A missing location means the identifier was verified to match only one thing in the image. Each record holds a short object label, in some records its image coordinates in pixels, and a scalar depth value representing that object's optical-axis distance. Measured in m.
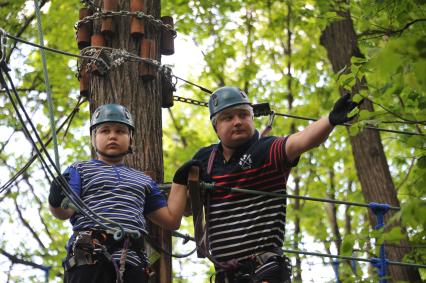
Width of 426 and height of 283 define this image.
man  6.03
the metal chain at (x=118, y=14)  7.62
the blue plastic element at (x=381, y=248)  7.21
